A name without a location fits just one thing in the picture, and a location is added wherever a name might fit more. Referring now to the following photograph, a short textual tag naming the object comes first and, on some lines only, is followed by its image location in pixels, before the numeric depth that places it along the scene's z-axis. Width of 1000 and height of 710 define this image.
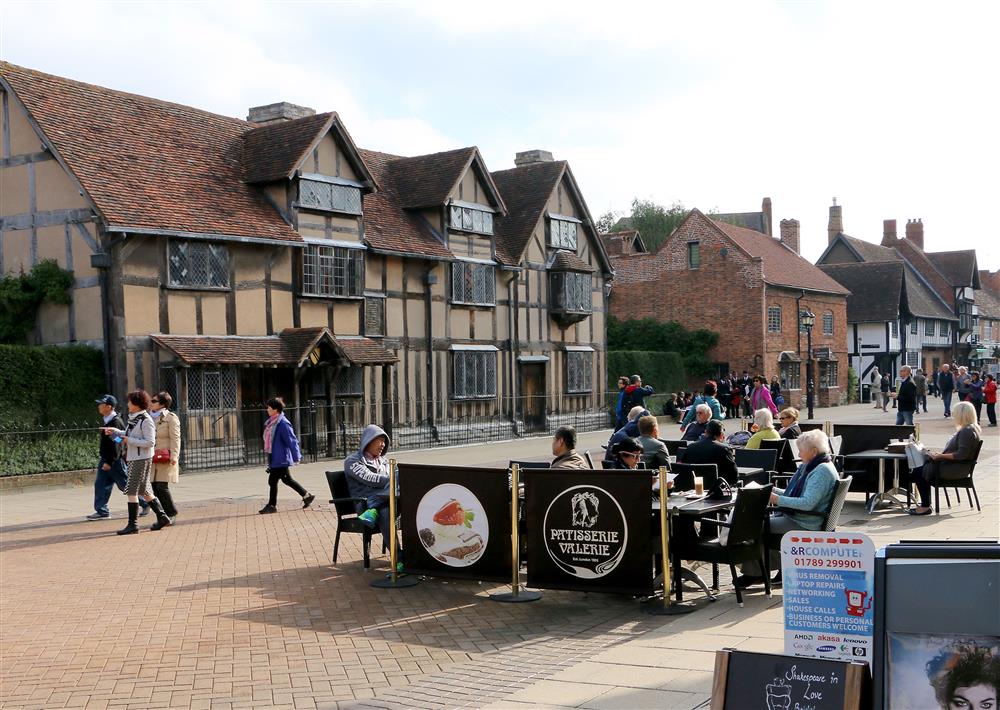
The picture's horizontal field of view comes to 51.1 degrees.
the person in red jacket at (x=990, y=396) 30.06
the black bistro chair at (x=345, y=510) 10.83
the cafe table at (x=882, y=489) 13.75
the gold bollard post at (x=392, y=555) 10.05
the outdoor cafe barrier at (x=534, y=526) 8.77
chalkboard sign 4.07
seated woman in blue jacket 9.25
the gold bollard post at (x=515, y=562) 9.20
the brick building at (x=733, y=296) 45.88
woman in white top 13.86
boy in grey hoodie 10.70
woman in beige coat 14.45
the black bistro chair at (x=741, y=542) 8.70
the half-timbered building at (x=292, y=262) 22.78
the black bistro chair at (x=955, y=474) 13.38
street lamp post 39.55
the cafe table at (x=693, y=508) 9.03
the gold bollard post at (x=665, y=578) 8.63
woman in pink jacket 23.81
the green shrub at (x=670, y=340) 46.41
